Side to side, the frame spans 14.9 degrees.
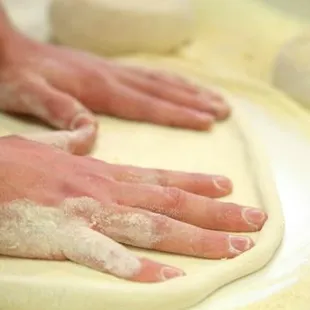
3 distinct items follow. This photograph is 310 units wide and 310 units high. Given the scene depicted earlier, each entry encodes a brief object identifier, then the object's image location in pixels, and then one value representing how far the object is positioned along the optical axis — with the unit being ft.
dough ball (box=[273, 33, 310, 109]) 2.90
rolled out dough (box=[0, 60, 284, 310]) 2.29
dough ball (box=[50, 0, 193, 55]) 3.15
